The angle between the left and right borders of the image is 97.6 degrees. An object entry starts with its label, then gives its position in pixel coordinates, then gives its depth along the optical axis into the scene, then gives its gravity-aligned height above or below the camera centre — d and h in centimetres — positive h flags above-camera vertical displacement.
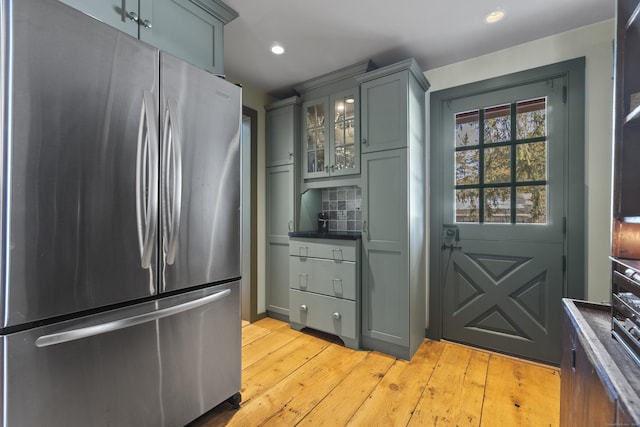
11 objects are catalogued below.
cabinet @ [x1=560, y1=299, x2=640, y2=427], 61 -41
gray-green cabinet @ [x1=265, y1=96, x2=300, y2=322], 290 +17
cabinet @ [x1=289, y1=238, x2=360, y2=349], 239 -69
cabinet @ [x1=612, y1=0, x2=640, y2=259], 91 +24
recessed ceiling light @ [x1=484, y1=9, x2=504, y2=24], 183 +130
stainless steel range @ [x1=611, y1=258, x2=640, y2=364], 75 -27
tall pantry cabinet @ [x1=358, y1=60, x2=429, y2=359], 218 +1
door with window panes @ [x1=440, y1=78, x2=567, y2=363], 211 -7
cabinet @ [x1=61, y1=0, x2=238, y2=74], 132 +100
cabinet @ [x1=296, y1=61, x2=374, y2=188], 250 +81
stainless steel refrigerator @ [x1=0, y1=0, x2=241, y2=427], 91 -7
